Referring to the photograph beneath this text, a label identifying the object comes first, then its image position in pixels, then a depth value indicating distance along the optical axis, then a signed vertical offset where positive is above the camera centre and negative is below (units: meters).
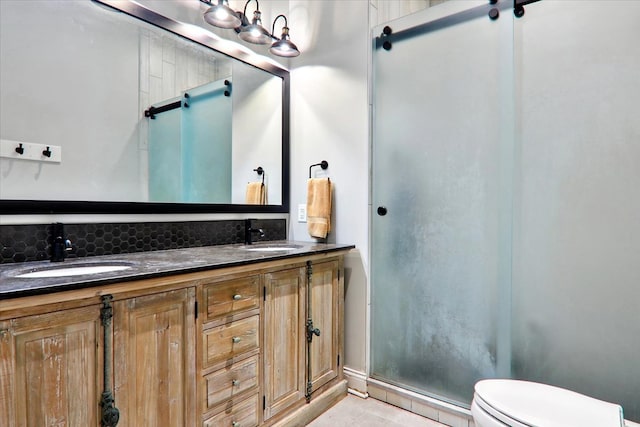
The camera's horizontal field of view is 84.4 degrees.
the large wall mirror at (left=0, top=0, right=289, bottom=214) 1.41 +0.48
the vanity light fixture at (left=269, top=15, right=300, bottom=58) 2.17 +1.00
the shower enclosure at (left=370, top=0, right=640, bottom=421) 1.48 +0.05
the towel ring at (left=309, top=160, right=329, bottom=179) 2.30 +0.29
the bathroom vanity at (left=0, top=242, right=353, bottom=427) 0.95 -0.46
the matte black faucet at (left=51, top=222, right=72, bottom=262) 1.40 -0.14
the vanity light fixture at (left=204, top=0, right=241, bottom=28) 1.83 +1.01
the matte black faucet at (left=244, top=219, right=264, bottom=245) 2.22 -0.15
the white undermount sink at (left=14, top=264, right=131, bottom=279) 1.24 -0.23
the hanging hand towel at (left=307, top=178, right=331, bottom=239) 2.22 +0.01
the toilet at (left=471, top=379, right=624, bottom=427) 1.20 -0.72
